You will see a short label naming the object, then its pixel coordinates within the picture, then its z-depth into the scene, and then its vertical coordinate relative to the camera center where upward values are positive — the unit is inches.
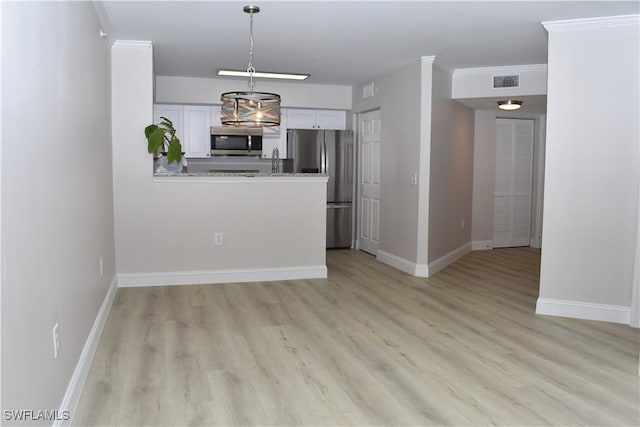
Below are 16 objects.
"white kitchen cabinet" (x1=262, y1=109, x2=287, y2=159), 305.6 +15.7
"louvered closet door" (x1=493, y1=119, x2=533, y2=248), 319.3 -7.3
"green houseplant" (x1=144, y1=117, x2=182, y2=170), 199.5 +8.9
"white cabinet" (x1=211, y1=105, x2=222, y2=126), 297.6 +28.4
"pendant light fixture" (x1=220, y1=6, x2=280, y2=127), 163.2 +18.0
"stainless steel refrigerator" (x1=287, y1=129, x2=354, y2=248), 302.5 +2.5
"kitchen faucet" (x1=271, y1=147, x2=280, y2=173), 304.3 +4.7
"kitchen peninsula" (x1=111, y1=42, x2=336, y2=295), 203.2 -18.8
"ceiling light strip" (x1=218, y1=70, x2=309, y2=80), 250.2 +44.0
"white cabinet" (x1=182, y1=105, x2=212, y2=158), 295.0 +19.5
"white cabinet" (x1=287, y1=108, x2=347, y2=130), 309.1 +28.2
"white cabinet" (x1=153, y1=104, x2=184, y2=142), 290.2 +28.3
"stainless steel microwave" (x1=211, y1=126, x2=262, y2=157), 297.6 +14.5
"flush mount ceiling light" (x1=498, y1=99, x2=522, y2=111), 262.5 +31.6
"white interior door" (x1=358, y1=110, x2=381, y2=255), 284.0 -7.0
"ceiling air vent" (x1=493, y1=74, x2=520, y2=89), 243.1 +39.4
